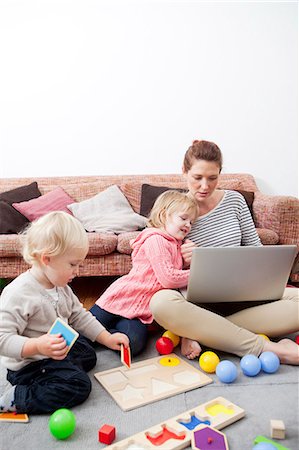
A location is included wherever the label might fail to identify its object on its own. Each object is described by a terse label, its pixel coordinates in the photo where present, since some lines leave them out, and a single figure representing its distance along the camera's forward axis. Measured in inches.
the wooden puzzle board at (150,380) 47.4
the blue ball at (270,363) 52.4
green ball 39.9
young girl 60.4
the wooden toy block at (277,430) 39.2
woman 55.9
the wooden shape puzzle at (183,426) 37.9
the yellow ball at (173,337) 61.3
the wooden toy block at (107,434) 39.1
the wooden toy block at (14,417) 43.8
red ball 59.1
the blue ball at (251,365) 51.6
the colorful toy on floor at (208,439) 37.4
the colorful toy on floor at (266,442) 37.0
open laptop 53.8
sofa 92.1
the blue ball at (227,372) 50.0
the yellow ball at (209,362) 53.0
